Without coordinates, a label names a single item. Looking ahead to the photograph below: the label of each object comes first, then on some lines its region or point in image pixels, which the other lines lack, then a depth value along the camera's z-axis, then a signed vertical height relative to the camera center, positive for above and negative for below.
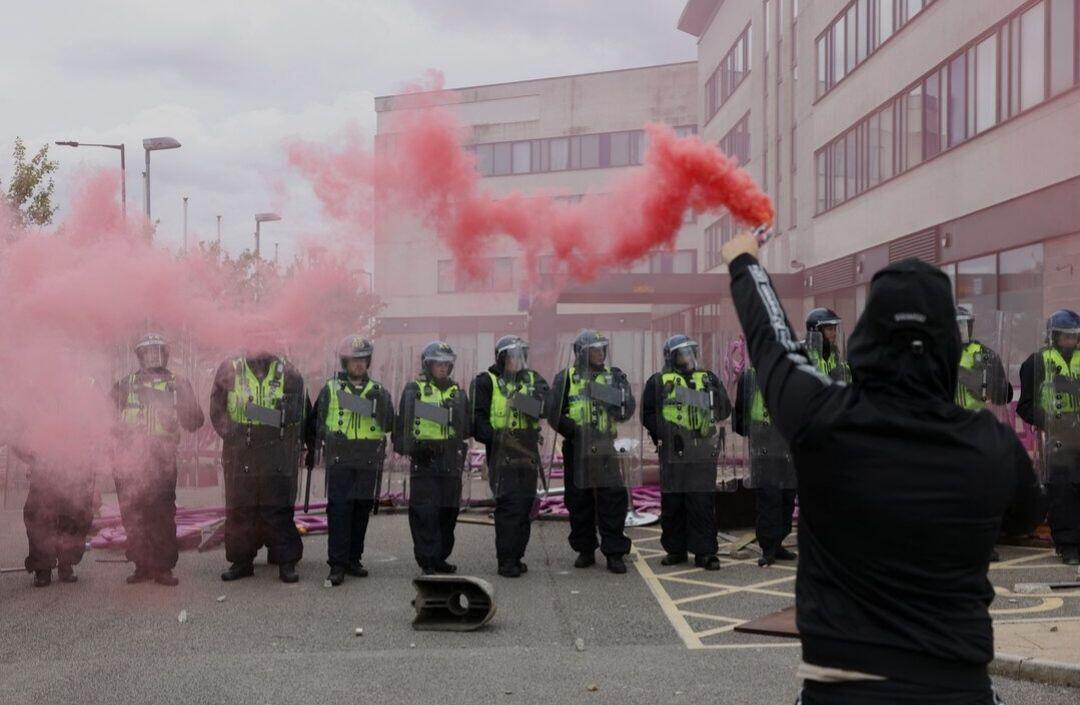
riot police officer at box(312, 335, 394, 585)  9.81 -0.85
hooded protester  2.69 -0.34
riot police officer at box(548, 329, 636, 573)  10.23 -0.85
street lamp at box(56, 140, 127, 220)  10.09 +1.29
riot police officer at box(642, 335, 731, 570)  10.25 -0.88
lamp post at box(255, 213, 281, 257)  10.69 +1.21
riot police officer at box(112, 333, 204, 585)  9.49 -0.94
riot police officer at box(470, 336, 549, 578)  9.95 -0.76
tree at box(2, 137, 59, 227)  18.27 +2.42
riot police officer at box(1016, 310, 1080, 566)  9.86 -0.65
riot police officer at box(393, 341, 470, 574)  9.78 -0.90
